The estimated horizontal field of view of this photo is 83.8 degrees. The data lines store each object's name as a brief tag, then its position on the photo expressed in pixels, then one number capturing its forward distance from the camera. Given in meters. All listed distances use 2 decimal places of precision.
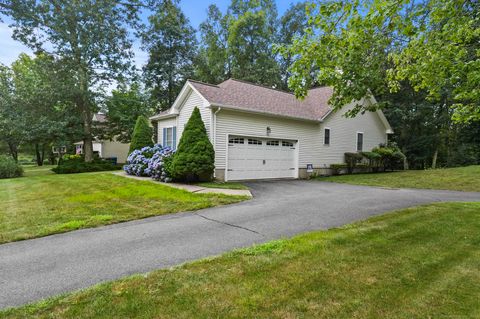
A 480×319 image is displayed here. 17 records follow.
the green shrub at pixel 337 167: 16.64
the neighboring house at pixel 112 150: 29.65
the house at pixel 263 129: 12.36
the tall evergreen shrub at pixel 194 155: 10.87
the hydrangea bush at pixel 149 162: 11.95
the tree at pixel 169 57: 25.89
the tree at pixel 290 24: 29.44
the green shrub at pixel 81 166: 19.39
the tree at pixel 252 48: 26.53
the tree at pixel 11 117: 18.55
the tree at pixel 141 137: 15.70
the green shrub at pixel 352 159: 17.48
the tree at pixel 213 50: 27.59
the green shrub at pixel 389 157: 18.59
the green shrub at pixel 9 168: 17.18
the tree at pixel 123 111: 21.69
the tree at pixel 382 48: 4.67
